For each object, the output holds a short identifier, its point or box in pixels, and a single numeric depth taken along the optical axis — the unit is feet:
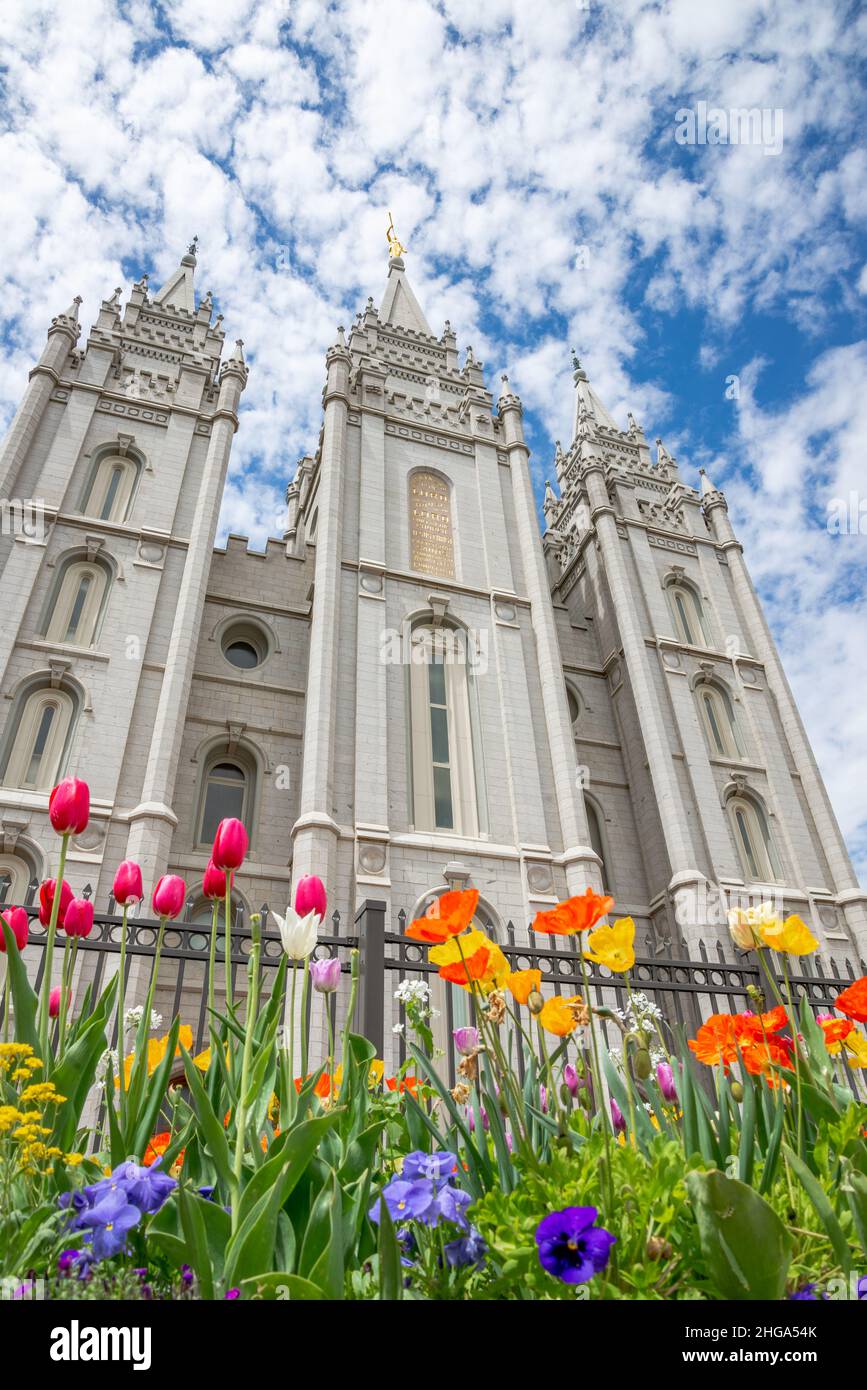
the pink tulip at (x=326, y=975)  10.03
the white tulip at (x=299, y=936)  8.26
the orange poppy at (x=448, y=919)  6.78
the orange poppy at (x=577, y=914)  6.96
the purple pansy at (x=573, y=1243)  4.38
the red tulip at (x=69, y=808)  8.71
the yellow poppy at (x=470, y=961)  7.09
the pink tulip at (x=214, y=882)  9.34
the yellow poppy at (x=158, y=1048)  10.16
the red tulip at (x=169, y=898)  9.68
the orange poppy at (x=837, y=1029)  8.87
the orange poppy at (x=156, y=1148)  7.54
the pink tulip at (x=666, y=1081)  9.44
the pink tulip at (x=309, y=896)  9.74
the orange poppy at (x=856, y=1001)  8.09
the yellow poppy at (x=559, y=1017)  7.43
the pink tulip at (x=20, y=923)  10.99
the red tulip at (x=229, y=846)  8.76
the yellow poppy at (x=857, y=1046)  9.12
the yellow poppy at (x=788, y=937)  7.86
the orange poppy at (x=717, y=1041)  8.82
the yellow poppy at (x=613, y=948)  7.13
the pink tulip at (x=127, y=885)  10.01
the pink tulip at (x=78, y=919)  9.82
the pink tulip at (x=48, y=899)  10.07
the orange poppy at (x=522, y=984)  7.46
